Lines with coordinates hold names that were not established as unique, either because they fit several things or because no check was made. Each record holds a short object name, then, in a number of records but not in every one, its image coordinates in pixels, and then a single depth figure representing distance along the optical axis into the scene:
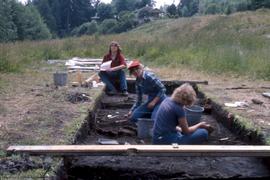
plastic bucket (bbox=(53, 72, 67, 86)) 10.62
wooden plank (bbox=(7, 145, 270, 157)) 4.73
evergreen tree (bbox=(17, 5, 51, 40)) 59.52
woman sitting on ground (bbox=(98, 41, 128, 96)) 10.35
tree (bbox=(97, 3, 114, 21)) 88.50
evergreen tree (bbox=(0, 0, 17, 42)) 43.59
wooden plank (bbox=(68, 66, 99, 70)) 14.76
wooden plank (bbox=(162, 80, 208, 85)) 11.52
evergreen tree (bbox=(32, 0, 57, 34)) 88.47
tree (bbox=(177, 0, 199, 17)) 77.76
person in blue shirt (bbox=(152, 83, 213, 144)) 5.19
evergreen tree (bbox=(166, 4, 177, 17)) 75.72
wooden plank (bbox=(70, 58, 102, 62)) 17.06
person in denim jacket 6.77
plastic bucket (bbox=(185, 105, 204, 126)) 7.16
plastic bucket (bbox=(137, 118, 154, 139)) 6.73
